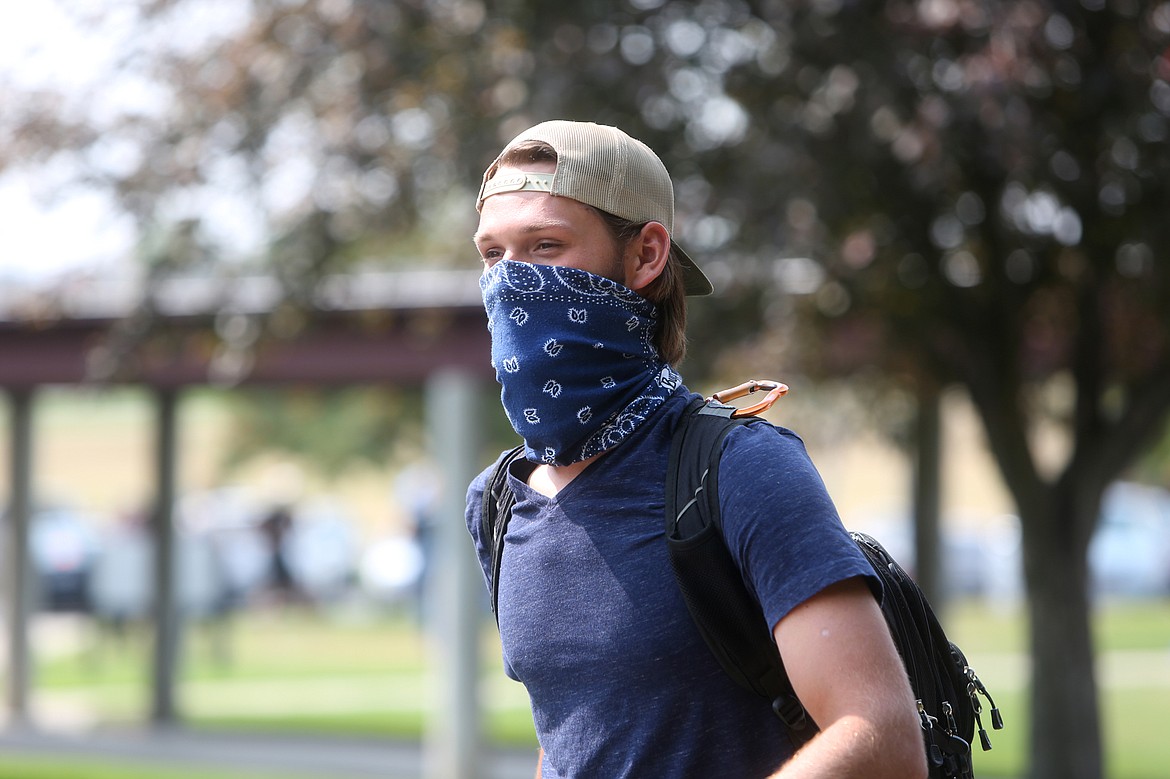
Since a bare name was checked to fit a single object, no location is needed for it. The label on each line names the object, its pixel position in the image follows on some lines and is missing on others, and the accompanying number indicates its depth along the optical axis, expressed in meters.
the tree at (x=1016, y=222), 14.76
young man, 7.90
